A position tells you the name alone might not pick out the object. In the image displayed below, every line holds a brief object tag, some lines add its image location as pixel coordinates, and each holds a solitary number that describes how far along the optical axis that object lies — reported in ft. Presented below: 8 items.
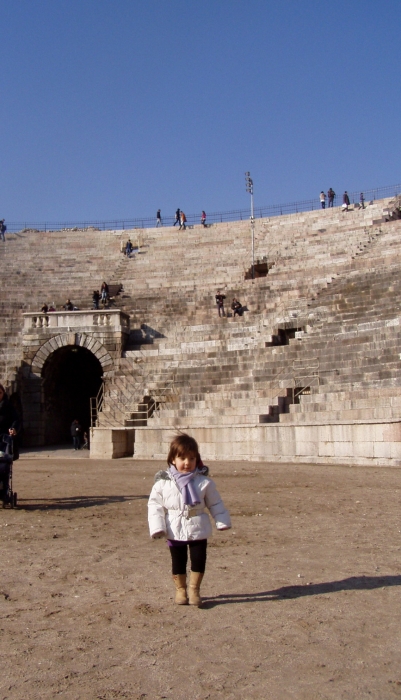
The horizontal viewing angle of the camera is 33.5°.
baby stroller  26.43
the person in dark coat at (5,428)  26.53
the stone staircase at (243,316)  52.24
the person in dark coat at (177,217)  121.49
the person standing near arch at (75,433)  70.69
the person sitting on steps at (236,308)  77.92
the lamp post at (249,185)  115.24
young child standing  13.82
